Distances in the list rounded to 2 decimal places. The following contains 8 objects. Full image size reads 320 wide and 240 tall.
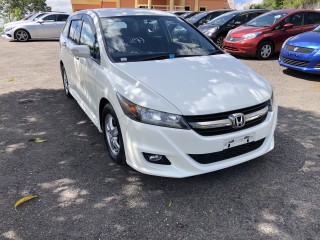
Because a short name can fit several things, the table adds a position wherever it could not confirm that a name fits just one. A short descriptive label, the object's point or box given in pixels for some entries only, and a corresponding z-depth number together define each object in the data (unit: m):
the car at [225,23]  8.96
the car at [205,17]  11.16
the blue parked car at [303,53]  5.40
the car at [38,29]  12.47
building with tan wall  27.11
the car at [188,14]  13.85
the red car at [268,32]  7.44
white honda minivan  2.26
